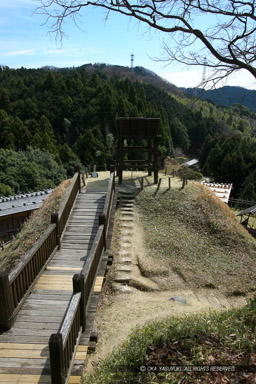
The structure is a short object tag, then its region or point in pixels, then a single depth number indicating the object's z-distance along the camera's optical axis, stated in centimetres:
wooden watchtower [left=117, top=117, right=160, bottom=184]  1391
